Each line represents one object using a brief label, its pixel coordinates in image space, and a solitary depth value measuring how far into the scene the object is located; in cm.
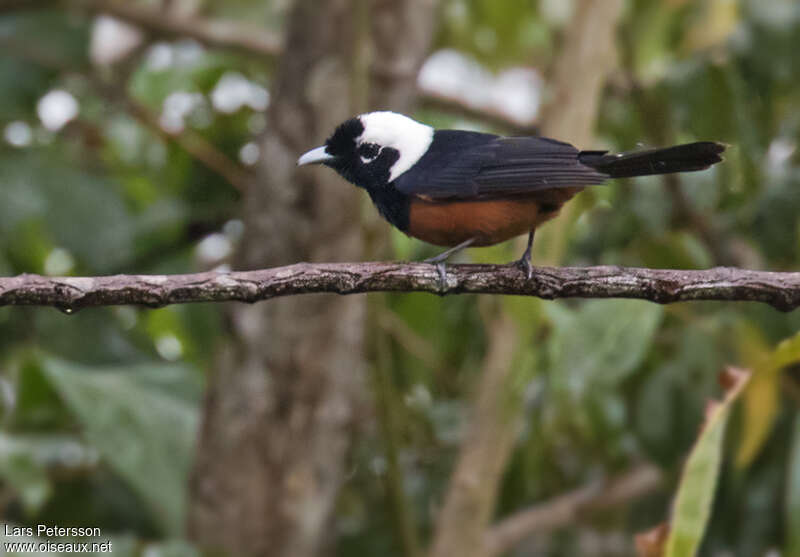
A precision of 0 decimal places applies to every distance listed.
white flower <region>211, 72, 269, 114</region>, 723
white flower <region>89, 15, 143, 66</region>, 816
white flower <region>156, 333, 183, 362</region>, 711
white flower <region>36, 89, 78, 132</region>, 666
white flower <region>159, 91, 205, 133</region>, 699
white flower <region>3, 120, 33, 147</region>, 667
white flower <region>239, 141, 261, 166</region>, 718
